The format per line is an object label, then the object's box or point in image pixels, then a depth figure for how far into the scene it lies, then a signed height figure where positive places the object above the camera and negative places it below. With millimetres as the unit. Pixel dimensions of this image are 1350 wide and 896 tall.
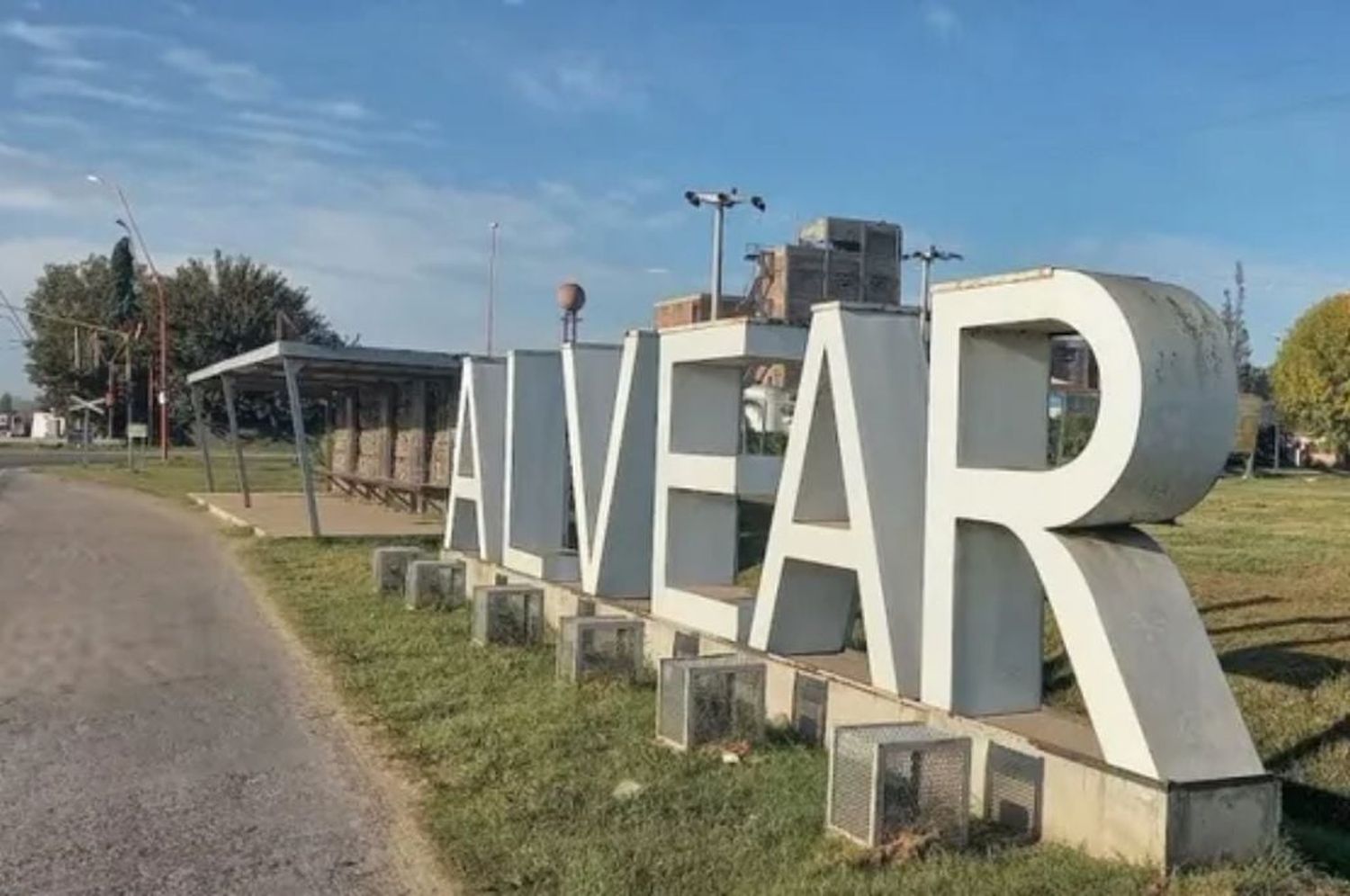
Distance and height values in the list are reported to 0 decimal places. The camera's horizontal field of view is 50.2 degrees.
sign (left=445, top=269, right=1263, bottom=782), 5492 -280
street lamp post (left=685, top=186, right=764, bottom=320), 27780 +4565
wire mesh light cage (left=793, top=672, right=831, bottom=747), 7441 -1405
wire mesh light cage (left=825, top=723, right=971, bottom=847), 5484 -1338
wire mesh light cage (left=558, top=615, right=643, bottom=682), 8938 -1355
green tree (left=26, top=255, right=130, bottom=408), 64438 +3714
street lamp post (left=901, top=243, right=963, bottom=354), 35500 +4605
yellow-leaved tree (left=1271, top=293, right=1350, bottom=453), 51031 +2925
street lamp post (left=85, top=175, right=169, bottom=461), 40303 +856
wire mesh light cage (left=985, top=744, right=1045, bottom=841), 5797 -1415
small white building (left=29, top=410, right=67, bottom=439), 80281 -845
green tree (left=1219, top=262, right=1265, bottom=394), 91688 +5883
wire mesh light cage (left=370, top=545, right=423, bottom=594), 13523 -1358
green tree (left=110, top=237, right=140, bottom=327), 67250 +5976
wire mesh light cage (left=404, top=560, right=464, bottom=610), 12453 -1388
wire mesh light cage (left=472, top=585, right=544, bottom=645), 10469 -1365
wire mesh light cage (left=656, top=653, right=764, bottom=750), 7137 -1340
